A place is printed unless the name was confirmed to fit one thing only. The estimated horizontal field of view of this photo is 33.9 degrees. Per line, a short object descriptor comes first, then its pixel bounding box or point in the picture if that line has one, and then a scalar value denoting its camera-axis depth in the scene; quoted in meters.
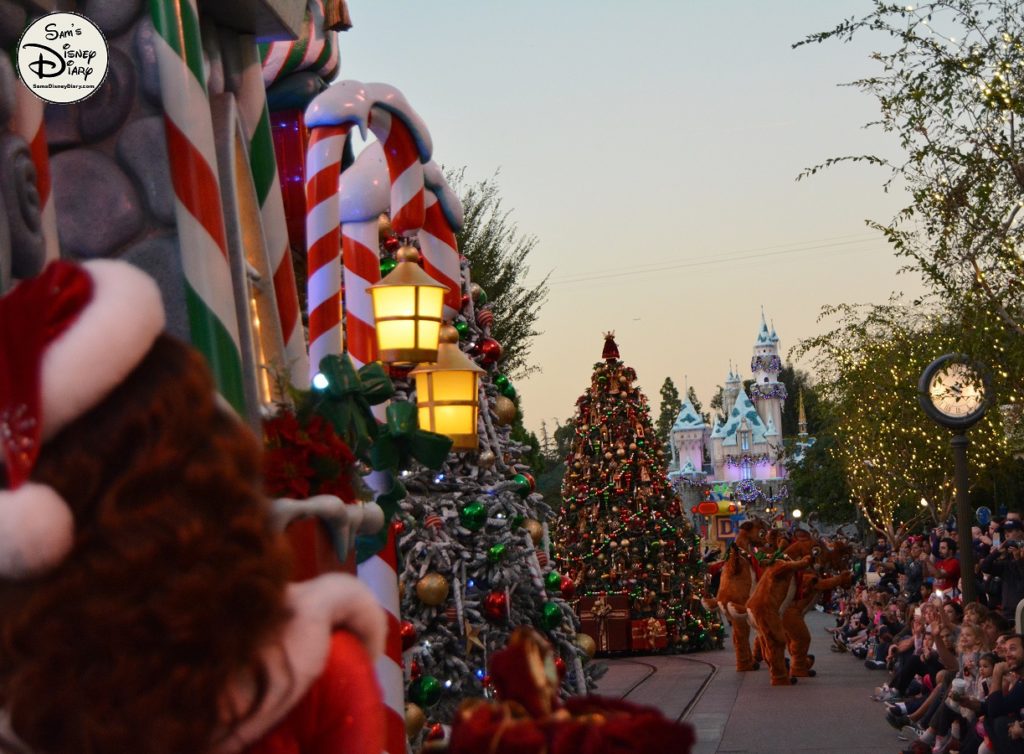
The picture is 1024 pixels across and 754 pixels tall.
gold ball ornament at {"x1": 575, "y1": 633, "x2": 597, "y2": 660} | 11.70
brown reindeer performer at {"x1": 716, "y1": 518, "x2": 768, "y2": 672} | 22.95
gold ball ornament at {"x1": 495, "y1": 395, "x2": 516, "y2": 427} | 11.28
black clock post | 13.12
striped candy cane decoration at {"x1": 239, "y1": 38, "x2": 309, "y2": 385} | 6.16
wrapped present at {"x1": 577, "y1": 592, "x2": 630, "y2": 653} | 27.30
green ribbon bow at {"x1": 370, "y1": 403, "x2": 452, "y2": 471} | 7.06
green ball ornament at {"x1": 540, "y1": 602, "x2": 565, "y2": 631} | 11.00
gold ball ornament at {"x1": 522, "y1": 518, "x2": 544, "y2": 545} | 11.10
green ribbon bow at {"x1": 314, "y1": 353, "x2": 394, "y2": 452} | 5.82
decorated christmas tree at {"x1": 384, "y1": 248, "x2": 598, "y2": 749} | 10.36
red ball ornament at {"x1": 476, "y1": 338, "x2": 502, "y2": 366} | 11.13
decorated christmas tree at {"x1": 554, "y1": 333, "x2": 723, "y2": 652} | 27.55
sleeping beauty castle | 114.56
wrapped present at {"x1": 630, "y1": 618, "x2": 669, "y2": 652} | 27.41
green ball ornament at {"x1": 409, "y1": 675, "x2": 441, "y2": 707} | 9.91
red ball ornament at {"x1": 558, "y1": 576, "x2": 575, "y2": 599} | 11.63
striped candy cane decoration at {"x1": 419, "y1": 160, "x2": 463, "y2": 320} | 9.77
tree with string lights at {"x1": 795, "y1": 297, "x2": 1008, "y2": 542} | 39.66
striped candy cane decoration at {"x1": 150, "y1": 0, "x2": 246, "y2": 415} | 4.93
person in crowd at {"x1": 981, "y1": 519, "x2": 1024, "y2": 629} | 16.98
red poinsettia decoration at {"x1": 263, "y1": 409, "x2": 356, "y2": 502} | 5.00
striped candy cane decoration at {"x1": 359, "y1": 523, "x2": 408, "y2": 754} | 7.63
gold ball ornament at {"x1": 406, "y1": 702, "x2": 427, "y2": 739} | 9.18
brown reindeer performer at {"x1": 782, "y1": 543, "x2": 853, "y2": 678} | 21.64
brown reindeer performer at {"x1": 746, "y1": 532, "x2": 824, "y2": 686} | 20.83
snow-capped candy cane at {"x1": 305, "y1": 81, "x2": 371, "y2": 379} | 7.71
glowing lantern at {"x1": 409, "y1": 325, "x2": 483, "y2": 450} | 8.33
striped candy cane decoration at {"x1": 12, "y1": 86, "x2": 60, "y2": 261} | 4.65
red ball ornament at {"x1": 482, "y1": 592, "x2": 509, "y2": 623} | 10.55
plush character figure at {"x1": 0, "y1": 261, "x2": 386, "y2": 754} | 2.08
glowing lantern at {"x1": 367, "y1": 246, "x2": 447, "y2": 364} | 7.82
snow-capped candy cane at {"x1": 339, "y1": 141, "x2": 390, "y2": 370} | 8.34
